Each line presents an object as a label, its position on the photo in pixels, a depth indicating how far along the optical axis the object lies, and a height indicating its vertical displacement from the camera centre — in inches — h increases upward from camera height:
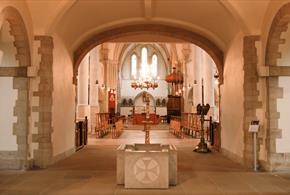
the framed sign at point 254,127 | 246.5 -12.2
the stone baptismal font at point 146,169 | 185.9 -33.1
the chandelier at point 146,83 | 839.3 +72.5
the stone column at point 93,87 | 611.8 +45.9
